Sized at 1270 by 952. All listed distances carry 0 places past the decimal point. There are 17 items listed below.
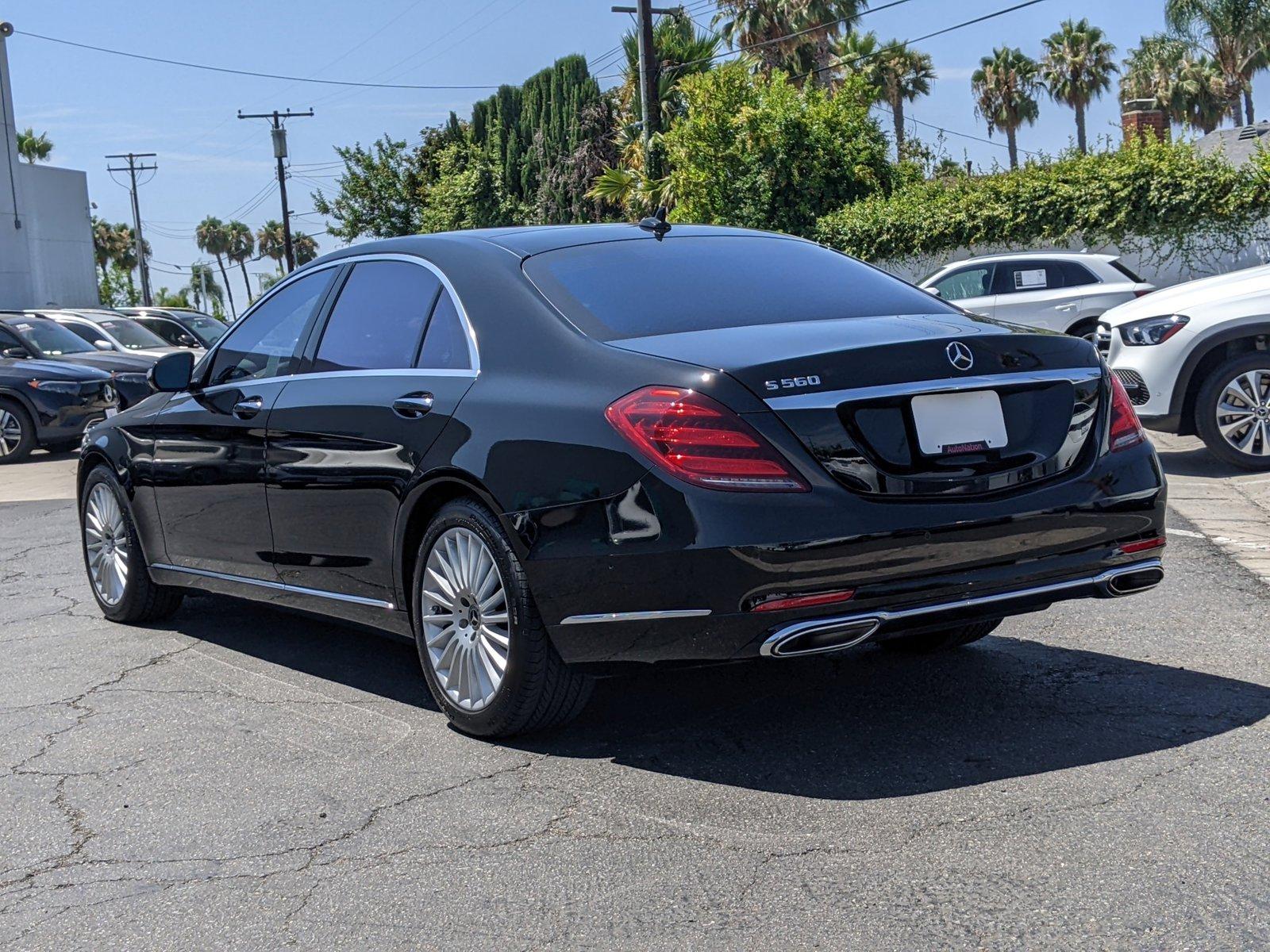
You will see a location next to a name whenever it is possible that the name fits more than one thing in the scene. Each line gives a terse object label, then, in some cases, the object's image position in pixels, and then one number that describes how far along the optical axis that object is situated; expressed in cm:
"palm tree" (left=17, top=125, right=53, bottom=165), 7181
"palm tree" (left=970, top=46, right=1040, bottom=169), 6619
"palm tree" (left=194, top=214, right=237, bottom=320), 12250
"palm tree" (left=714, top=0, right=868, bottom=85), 4722
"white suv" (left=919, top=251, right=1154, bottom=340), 1772
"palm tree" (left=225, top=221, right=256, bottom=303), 12300
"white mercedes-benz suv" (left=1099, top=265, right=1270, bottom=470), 1050
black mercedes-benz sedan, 404
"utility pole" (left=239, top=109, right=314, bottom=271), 5531
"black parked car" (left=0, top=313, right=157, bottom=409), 1670
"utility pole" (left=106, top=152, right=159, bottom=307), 8094
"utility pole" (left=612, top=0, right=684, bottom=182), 3109
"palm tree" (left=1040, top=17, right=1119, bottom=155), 6444
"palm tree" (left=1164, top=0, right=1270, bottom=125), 5803
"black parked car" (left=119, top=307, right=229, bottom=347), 2573
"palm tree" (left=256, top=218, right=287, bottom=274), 12250
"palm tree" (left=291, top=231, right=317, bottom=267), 11394
